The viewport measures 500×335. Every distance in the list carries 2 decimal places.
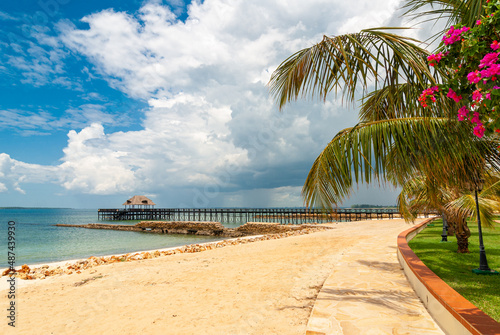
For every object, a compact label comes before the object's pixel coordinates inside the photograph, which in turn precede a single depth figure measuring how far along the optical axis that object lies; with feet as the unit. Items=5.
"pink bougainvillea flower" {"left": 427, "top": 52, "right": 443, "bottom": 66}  9.49
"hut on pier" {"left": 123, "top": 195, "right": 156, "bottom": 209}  209.13
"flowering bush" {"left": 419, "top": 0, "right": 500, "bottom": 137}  7.60
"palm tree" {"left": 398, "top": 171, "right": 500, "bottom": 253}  22.76
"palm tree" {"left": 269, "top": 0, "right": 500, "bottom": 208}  12.62
